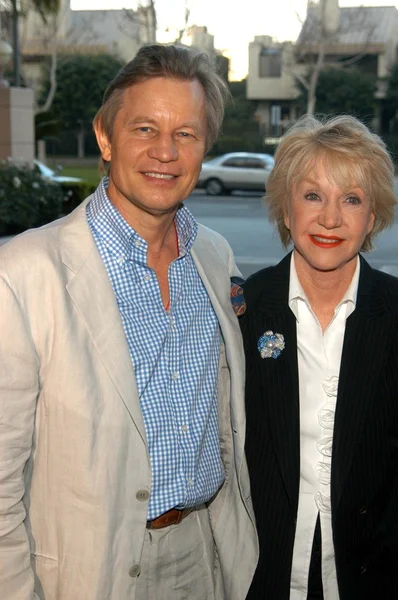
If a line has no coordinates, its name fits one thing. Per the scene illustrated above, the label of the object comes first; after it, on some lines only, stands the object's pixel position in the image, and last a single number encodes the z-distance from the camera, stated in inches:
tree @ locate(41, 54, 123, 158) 1808.6
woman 104.7
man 84.0
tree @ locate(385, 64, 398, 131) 1734.7
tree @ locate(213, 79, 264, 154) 1695.4
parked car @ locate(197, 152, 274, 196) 1045.8
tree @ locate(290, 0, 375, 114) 1606.8
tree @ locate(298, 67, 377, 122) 1696.6
